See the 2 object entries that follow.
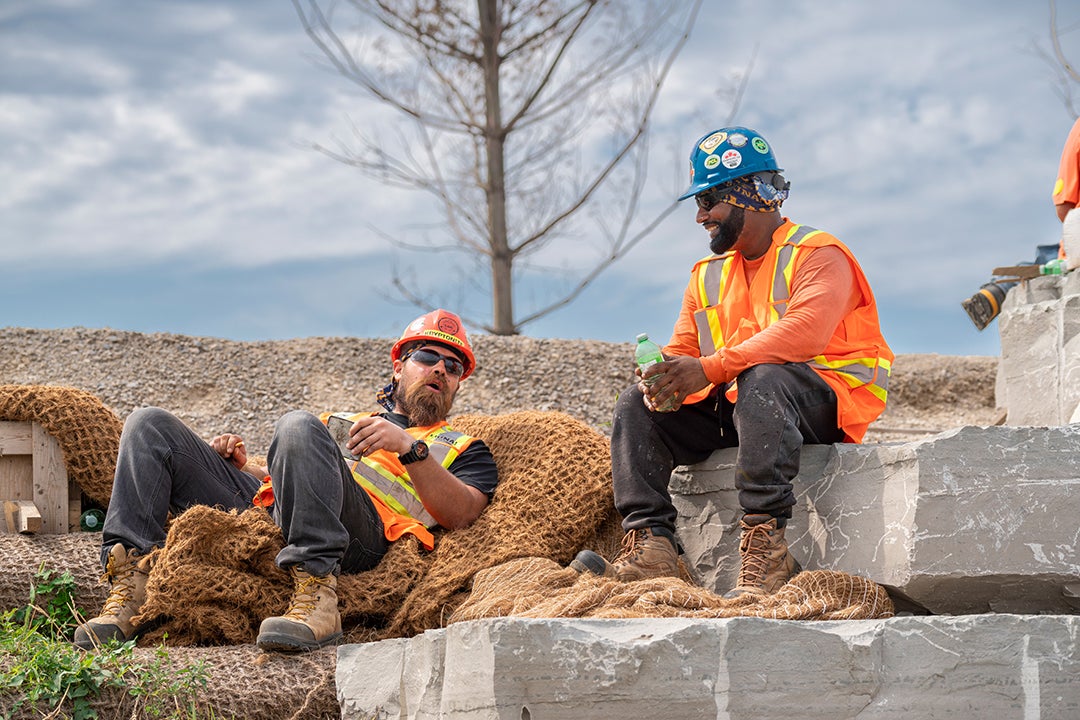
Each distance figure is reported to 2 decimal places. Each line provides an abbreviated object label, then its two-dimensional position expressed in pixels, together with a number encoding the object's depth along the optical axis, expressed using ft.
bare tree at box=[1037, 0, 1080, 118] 39.86
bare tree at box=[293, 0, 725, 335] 40.83
